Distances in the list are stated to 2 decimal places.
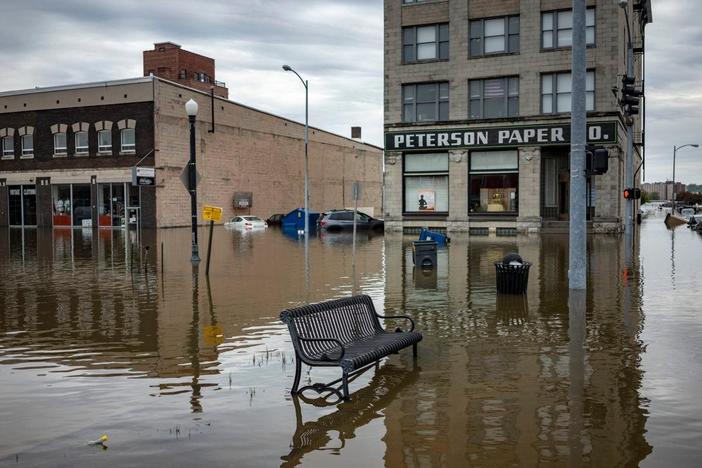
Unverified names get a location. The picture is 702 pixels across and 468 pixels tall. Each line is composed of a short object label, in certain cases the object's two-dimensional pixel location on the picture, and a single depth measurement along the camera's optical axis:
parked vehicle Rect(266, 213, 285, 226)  60.42
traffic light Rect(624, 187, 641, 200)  23.70
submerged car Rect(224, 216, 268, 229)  53.69
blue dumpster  53.19
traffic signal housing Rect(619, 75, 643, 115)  25.94
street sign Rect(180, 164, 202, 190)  21.41
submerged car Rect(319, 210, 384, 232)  49.06
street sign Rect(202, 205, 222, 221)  19.70
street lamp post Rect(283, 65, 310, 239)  44.88
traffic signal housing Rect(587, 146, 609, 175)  14.61
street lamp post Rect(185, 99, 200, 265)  21.38
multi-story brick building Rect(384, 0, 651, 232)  40.47
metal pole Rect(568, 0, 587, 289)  14.98
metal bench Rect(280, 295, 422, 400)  7.60
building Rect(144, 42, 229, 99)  82.81
